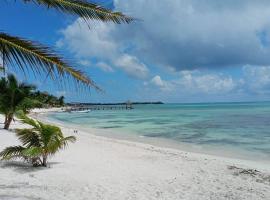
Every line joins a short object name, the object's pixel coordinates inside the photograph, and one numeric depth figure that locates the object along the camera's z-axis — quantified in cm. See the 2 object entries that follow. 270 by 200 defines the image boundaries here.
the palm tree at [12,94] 989
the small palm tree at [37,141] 462
